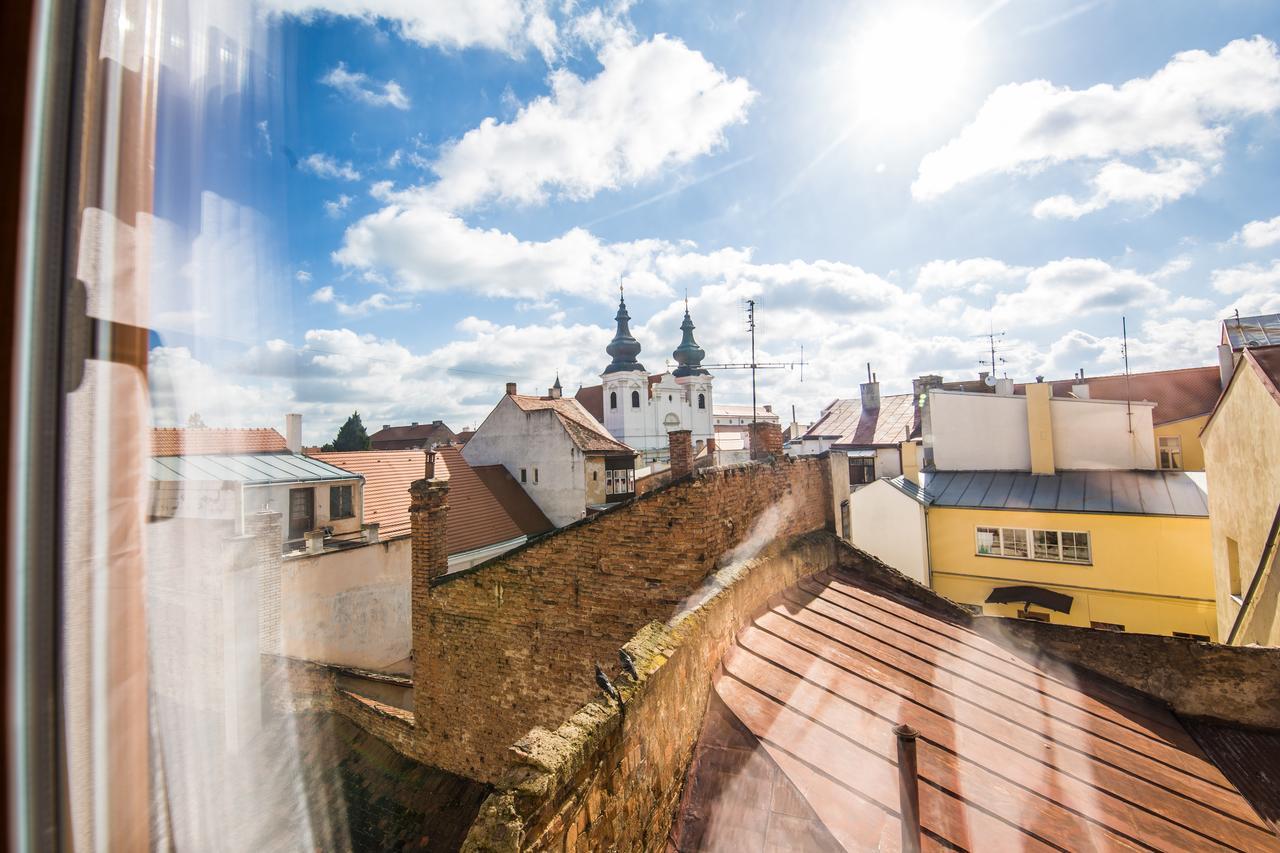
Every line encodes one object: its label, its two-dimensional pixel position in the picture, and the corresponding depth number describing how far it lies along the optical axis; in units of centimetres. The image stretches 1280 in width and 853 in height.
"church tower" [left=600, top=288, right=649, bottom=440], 4753
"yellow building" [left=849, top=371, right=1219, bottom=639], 1241
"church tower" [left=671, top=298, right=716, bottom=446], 5288
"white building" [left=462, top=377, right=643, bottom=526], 1762
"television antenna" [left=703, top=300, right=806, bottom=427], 1082
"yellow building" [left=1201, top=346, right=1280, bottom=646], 664
